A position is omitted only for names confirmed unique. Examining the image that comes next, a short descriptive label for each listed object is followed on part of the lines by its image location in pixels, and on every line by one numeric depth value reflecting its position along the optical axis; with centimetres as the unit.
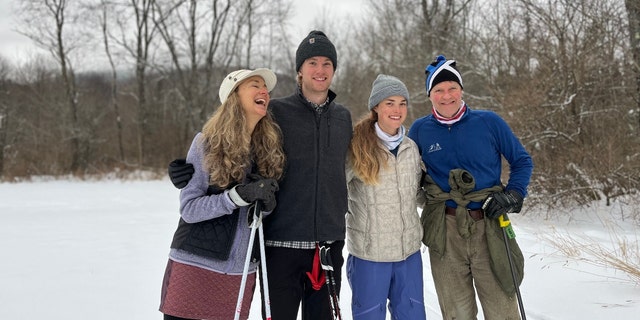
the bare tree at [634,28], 606
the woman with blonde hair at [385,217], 273
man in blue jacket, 271
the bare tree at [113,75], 2045
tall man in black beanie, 251
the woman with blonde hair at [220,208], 238
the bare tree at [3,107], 1887
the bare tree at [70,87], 1931
